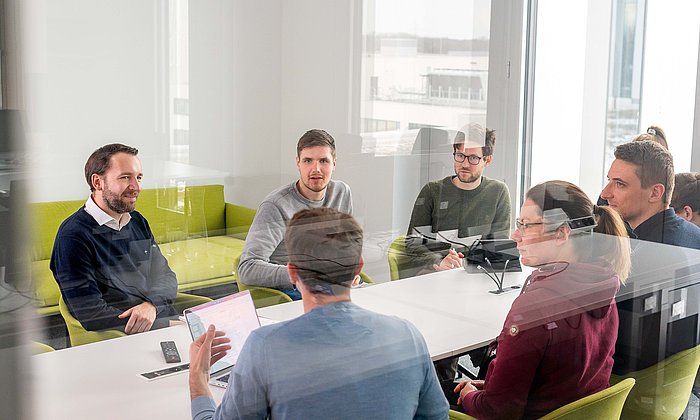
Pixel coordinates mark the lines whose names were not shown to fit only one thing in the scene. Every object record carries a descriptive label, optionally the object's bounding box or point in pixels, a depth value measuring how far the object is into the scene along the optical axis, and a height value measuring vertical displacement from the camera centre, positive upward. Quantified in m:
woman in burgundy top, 2.27 -0.61
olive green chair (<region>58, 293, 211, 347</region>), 1.27 -0.37
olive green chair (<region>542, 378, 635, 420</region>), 1.97 -0.72
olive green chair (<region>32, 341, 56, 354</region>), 1.24 -0.38
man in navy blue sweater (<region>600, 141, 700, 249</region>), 2.61 -0.27
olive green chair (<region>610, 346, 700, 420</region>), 2.71 -0.94
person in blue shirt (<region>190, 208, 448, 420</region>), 1.60 -0.52
